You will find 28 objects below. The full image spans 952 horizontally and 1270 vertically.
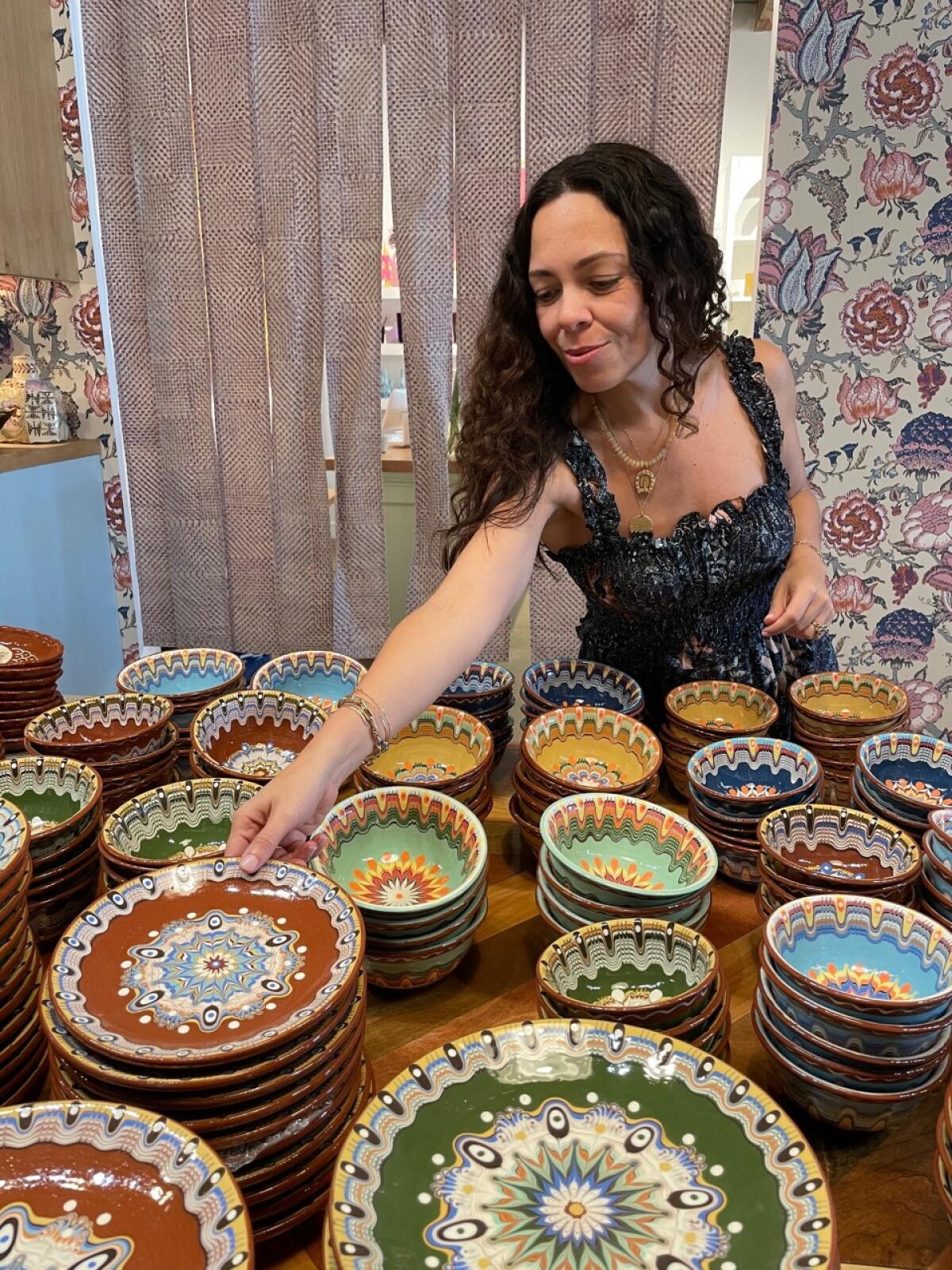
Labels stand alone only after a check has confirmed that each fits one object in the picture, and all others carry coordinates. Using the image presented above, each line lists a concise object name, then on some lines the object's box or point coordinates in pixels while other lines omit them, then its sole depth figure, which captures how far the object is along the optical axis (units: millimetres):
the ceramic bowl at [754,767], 1227
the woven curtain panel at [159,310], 2814
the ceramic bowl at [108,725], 1215
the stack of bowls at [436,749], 1323
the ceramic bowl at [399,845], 1060
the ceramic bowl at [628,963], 860
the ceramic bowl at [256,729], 1296
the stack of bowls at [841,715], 1340
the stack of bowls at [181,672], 1599
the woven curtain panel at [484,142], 2572
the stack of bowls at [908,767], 1175
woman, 1328
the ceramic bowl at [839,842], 1032
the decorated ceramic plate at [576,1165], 595
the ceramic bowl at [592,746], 1308
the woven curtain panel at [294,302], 2722
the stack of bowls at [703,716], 1323
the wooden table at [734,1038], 684
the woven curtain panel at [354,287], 2660
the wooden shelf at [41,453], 2844
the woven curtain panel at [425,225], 2613
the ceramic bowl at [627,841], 1053
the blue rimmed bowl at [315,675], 1621
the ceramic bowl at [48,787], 1107
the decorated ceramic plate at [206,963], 717
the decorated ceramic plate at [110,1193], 562
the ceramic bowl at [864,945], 862
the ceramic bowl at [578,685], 1538
